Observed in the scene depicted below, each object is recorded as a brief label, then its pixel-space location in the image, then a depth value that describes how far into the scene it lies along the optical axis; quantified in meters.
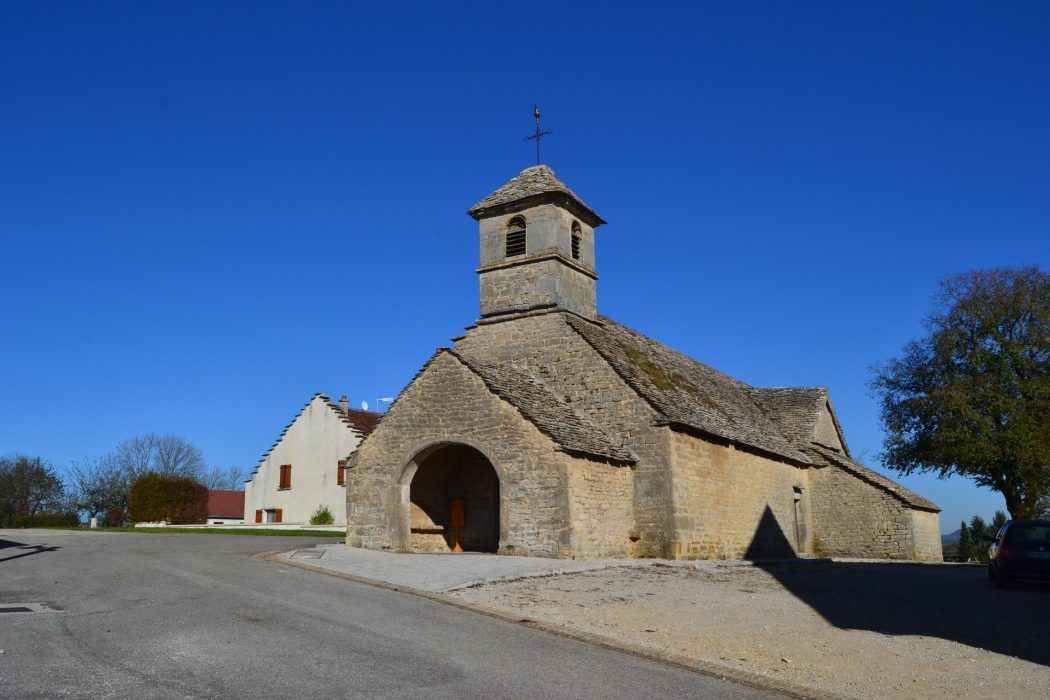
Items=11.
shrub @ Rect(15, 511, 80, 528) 42.38
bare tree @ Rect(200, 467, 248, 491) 74.67
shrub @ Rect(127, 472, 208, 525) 40.97
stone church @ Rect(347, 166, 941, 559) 19.25
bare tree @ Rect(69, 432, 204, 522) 58.84
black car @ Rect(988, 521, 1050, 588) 15.19
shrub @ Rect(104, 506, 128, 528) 48.25
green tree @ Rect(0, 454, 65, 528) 57.22
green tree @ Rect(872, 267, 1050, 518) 28.42
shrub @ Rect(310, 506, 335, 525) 38.51
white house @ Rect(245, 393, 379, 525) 40.31
